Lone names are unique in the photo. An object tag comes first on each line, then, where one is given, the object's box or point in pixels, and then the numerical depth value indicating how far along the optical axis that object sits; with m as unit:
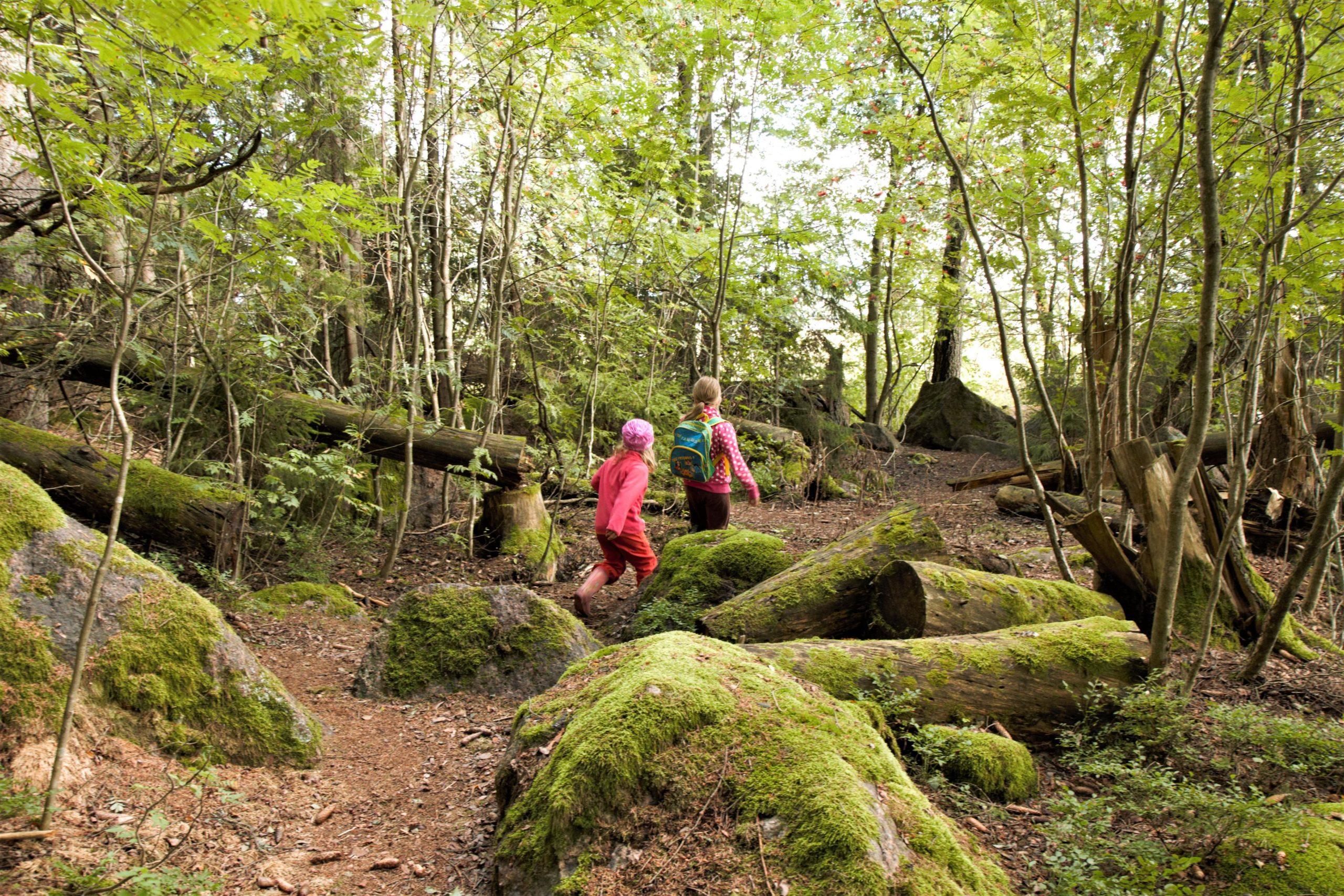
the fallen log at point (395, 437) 6.65
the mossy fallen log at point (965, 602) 4.79
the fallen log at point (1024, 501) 9.10
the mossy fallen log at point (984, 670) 4.07
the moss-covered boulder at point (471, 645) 4.59
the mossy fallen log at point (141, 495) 5.74
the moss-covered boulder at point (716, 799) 2.25
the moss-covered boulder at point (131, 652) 2.82
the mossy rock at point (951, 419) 17.14
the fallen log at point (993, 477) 10.77
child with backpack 6.97
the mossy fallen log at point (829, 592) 5.00
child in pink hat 6.57
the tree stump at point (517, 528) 8.06
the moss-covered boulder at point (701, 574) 5.74
